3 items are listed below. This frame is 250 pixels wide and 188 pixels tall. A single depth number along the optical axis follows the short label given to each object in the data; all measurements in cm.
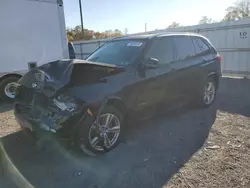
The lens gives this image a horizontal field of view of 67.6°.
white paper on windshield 346
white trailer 559
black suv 256
